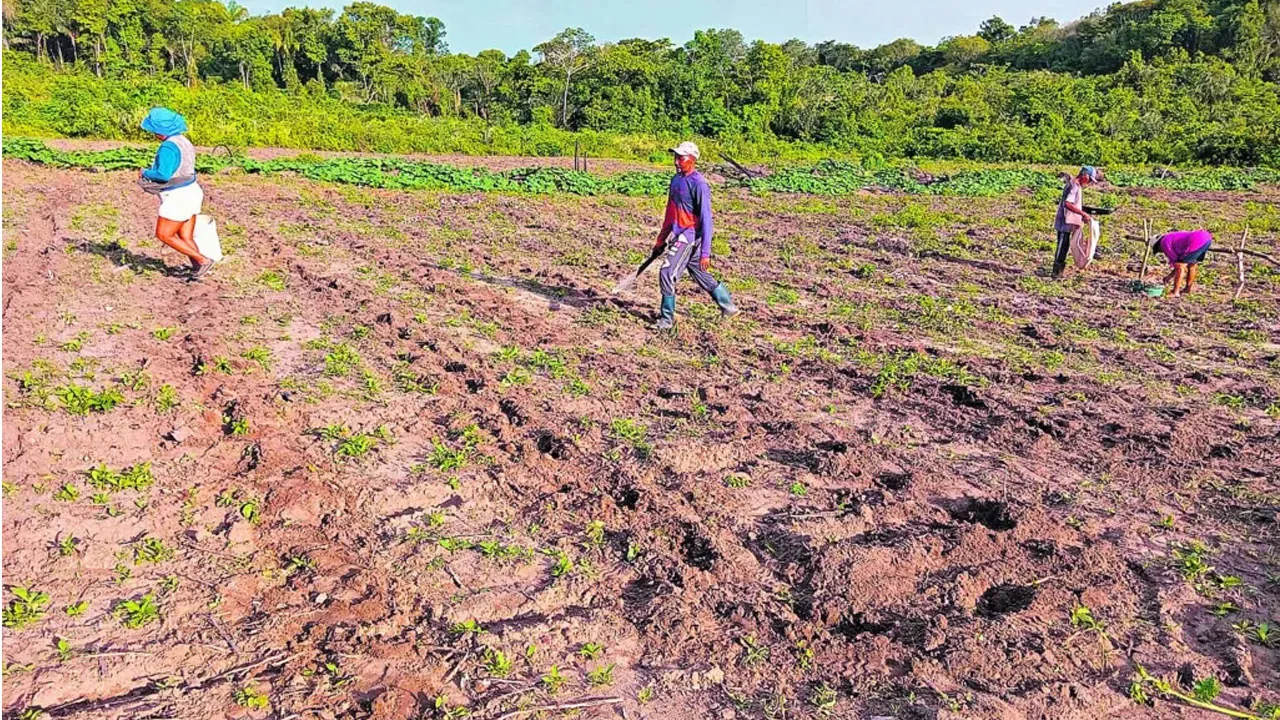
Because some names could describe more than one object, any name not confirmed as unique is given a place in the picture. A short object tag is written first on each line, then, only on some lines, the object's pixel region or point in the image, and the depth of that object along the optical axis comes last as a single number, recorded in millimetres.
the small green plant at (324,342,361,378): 6199
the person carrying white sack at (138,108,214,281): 7816
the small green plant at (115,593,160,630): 3250
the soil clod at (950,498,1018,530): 4121
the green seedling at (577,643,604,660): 3195
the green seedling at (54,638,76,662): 3063
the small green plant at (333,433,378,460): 4816
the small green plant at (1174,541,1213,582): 3709
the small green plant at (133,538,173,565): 3680
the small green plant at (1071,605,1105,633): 3317
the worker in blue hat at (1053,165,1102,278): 10000
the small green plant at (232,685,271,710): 2861
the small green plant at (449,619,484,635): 3301
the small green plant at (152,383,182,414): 5273
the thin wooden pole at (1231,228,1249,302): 9273
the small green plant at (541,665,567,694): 3010
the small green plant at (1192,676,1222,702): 2961
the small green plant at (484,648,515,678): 3086
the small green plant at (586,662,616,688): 3049
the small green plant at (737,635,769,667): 3158
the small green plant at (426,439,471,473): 4715
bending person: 9180
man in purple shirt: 7359
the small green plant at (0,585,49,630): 3209
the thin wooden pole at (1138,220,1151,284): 9778
